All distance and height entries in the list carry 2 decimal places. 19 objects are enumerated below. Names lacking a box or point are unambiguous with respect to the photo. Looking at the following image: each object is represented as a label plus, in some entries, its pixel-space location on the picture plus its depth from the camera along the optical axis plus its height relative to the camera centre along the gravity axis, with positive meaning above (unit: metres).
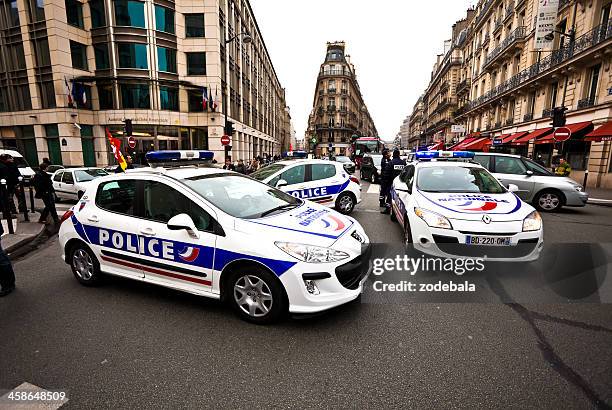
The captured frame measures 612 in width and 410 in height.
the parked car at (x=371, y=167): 17.45 -0.84
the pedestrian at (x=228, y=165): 14.64 -0.59
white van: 15.53 -0.74
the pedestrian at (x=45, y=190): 7.85 -0.96
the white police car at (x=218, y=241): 2.97 -0.94
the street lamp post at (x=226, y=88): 27.82 +5.84
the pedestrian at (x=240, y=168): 16.25 -0.81
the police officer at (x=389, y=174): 8.98 -0.64
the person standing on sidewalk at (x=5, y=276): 3.96 -1.62
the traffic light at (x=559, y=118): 12.57 +1.44
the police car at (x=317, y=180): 8.05 -0.74
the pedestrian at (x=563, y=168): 12.53 -0.60
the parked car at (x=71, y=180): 11.36 -1.06
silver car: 8.82 -0.84
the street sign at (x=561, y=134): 12.69 +0.79
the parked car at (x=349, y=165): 20.57 -0.85
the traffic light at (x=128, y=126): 15.62 +1.33
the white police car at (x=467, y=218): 4.23 -0.94
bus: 34.06 +0.77
